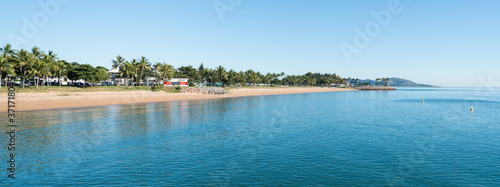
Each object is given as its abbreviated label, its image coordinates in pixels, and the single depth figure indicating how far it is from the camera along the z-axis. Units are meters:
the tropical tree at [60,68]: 90.61
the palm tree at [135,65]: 115.88
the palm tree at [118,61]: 140.46
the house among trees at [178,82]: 148.96
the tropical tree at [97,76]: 103.94
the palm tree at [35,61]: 77.44
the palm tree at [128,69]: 112.00
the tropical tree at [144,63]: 116.44
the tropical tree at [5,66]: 67.45
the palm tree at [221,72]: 176.73
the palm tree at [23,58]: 75.86
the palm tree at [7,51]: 77.19
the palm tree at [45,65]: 78.31
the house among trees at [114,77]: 156.50
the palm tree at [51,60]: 83.24
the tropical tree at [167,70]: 136.34
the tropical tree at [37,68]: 77.43
